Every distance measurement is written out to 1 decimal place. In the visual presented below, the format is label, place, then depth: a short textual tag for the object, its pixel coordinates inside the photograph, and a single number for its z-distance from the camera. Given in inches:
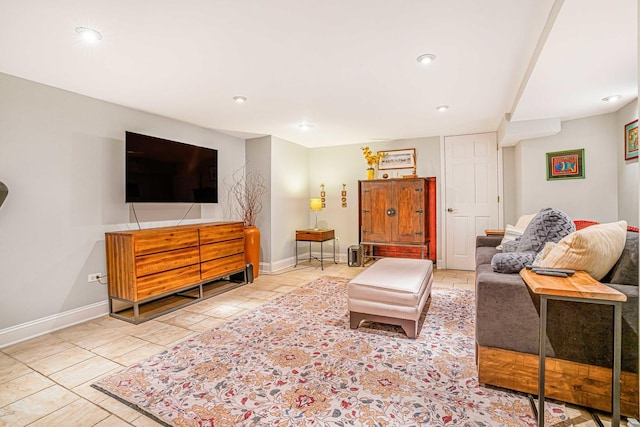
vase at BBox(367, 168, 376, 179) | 212.5
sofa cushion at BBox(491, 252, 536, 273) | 75.7
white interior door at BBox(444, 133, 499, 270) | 195.8
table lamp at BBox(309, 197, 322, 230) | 225.8
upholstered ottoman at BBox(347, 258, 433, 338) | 99.7
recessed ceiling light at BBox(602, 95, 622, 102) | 119.8
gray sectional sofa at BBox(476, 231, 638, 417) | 60.6
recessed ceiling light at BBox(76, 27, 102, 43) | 78.4
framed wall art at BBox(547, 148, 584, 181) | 150.9
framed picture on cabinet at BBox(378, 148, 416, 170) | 214.2
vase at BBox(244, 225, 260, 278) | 183.1
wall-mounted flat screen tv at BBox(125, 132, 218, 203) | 130.7
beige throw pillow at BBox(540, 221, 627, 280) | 65.0
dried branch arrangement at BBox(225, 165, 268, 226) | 198.4
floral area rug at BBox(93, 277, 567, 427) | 64.7
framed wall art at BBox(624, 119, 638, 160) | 123.7
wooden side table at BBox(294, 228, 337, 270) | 211.9
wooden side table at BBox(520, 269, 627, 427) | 51.9
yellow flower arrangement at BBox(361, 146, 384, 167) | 216.1
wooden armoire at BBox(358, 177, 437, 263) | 192.1
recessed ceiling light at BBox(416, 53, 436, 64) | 94.0
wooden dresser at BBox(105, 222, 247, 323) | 119.6
